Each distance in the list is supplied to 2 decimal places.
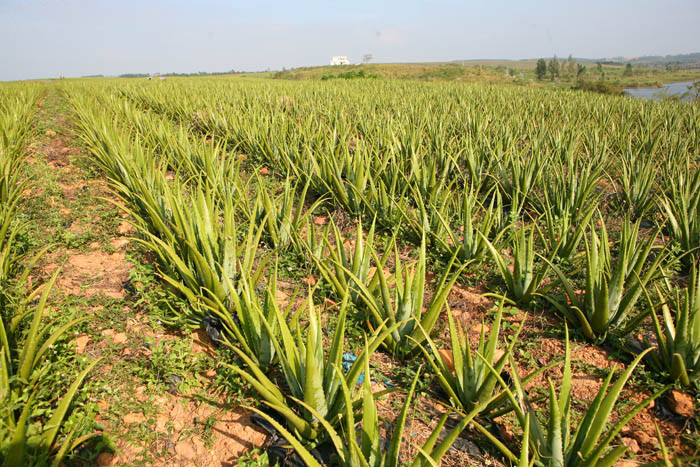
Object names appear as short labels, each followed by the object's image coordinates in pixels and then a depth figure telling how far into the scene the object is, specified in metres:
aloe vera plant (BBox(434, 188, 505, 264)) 2.48
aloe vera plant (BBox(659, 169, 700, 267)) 2.51
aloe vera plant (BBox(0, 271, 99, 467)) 1.11
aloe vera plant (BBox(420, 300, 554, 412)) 1.47
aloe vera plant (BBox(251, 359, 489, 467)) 1.05
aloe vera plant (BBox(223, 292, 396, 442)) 1.33
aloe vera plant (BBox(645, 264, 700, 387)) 1.58
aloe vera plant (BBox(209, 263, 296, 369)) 1.62
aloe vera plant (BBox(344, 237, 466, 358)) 1.73
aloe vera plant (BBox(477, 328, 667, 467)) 1.11
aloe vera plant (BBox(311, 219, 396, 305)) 1.97
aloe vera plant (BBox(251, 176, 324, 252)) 2.67
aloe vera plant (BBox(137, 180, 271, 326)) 2.01
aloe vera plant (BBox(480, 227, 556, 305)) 2.15
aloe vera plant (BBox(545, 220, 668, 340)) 1.85
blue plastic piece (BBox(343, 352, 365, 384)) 1.85
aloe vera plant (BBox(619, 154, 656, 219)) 3.32
